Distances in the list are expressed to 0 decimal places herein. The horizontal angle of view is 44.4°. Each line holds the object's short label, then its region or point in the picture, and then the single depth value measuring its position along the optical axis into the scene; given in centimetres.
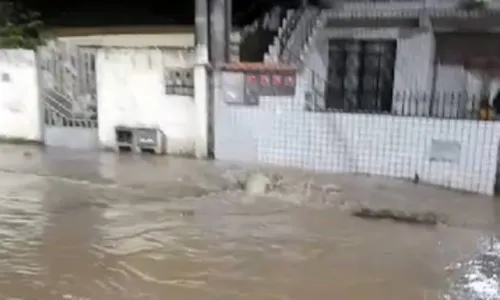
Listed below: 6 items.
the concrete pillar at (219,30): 1034
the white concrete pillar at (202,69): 1033
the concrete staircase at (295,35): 1129
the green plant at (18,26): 1213
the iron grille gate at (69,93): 1143
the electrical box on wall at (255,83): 986
